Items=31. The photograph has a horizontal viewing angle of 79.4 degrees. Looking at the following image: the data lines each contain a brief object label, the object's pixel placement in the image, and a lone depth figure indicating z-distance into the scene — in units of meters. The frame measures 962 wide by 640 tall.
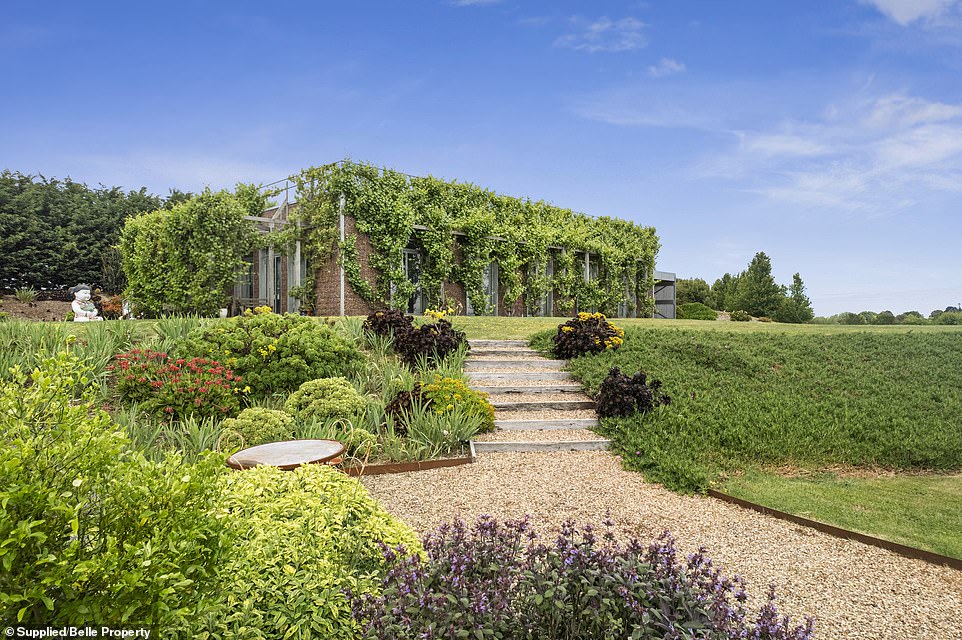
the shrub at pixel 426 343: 9.35
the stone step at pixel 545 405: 8.45
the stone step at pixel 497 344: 11.32
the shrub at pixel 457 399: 7.40
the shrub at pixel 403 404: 7.15
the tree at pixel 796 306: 28.19
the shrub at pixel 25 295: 21.98
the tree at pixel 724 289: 34.32
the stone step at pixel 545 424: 7.85
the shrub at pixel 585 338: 10.75
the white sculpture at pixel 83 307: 16.75
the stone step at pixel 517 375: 9.53
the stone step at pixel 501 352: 10.85
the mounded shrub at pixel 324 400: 6.86
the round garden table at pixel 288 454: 4.37
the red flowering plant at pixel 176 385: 6.80
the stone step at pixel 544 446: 7.12
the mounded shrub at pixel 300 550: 2.21
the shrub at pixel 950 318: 24.00
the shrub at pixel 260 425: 5.98
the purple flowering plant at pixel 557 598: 2.17
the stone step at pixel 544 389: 9.06
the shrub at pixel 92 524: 1.62
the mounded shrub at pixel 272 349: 7.76
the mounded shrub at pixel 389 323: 9.83
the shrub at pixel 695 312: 29.66
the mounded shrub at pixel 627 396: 7.82
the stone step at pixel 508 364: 10.01
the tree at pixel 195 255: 15.59
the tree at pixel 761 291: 28.94
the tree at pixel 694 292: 36.62
